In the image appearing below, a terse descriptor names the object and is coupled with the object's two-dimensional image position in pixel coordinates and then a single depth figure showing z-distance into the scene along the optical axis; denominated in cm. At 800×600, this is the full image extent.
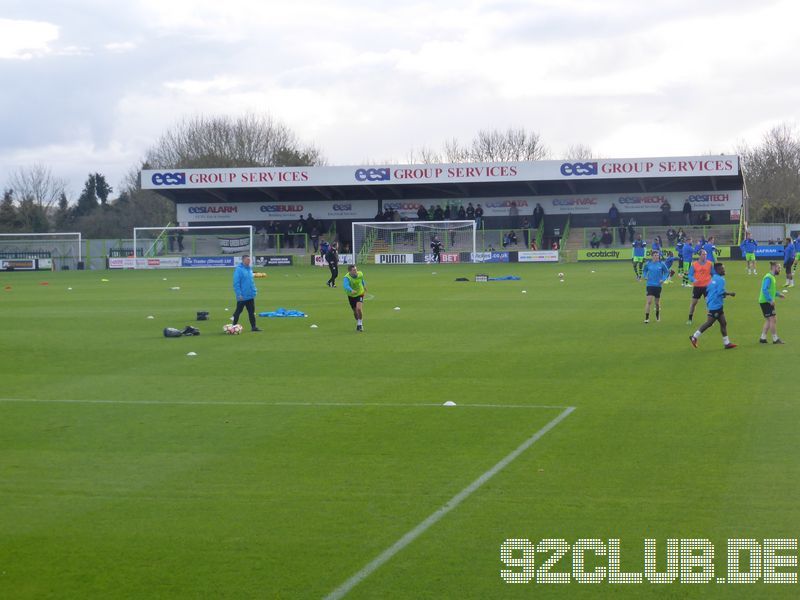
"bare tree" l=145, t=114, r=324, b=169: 10100
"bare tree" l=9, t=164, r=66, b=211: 10731
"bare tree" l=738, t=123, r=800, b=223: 10081
